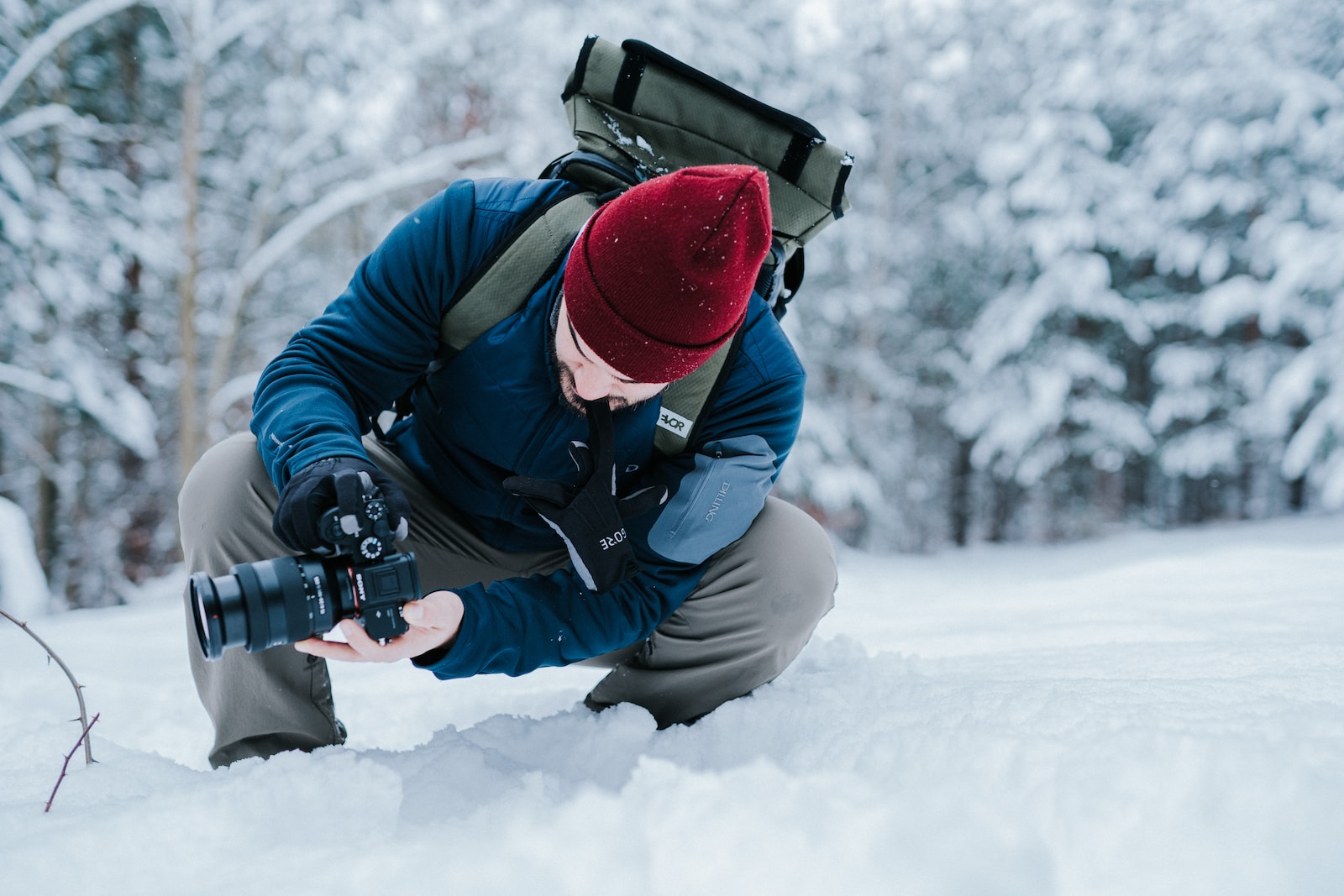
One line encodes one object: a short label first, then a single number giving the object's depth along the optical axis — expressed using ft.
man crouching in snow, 4.54
